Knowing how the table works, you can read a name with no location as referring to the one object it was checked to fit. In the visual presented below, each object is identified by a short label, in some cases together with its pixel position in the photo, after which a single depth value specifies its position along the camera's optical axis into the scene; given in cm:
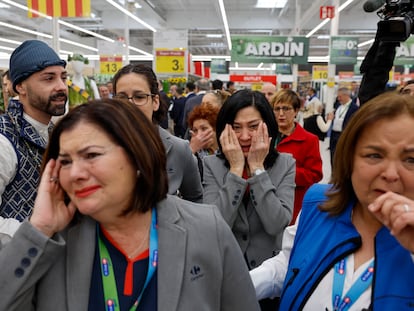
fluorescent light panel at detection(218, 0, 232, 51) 1230
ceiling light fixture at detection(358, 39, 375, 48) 2043
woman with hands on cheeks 171
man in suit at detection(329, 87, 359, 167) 648
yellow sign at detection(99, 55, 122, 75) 1305
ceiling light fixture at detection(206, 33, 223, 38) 2079
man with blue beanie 170
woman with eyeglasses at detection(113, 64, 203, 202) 215
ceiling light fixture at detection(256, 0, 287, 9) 1479
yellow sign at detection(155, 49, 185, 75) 988
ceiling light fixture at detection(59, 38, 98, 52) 2045
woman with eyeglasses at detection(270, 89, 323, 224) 269
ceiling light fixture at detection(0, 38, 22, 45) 1946
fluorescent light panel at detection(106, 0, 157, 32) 1225
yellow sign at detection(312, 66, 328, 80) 1866
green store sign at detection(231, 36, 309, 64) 980
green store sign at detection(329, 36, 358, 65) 1029
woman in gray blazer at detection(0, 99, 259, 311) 105
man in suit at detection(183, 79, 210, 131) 559
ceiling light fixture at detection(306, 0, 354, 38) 1539
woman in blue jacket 104
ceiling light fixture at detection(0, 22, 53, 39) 1568
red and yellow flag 426
